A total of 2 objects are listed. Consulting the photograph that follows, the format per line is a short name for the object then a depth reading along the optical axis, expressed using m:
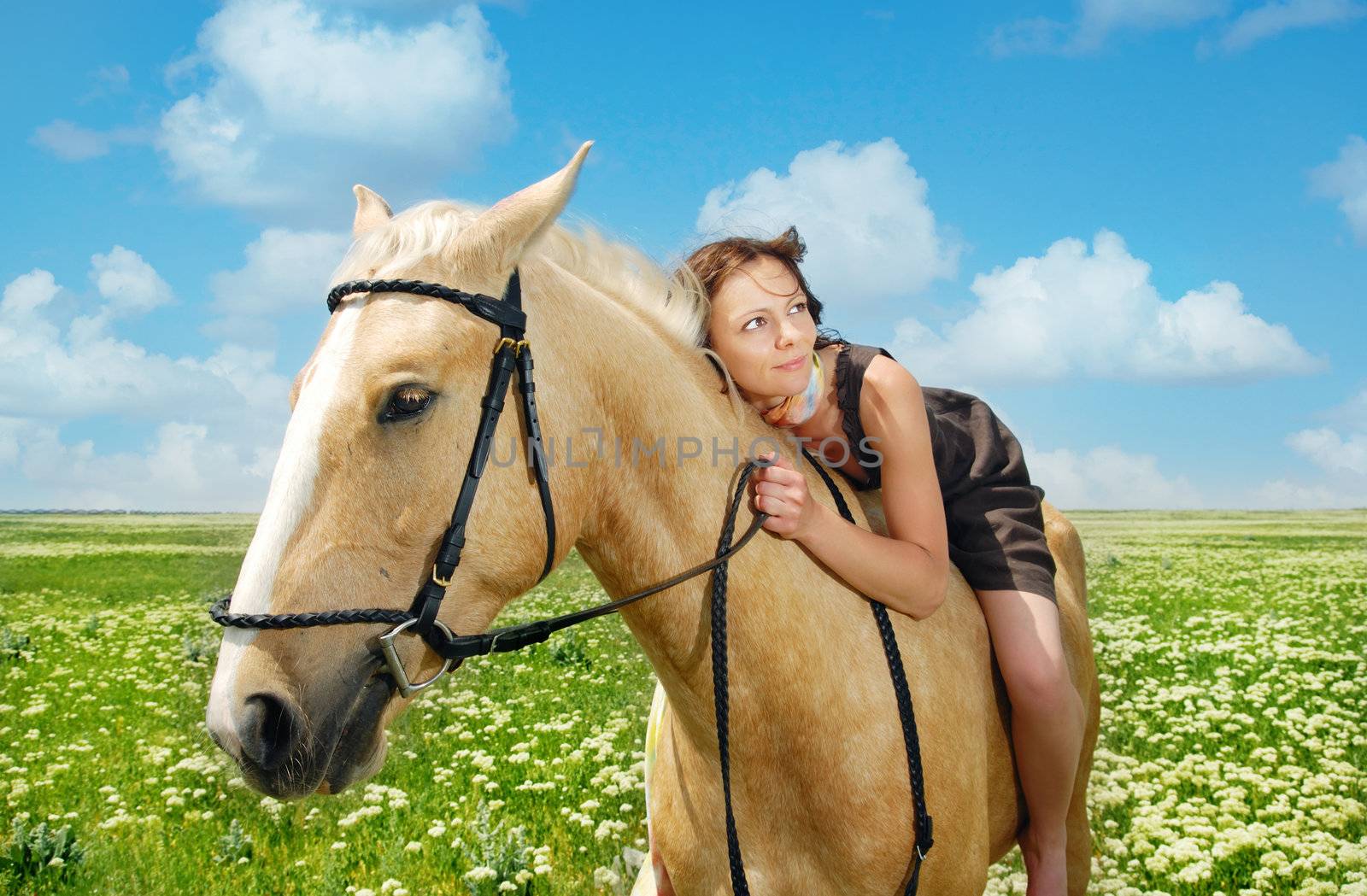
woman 2.88
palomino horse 2.18
